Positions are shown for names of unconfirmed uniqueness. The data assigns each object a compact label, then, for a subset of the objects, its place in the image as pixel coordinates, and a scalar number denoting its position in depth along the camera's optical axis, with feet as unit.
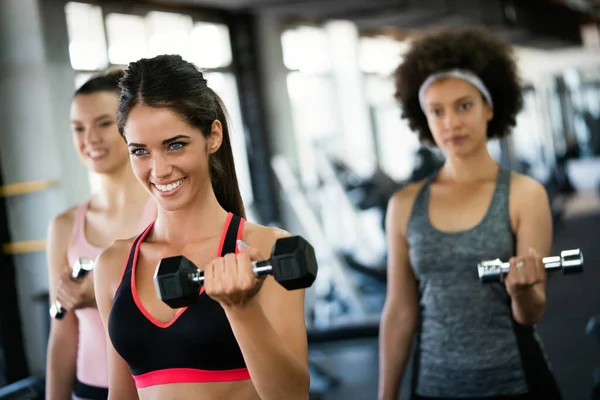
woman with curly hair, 9.14
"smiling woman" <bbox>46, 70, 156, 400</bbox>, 8.91
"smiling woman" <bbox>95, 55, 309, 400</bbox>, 7.02
